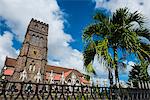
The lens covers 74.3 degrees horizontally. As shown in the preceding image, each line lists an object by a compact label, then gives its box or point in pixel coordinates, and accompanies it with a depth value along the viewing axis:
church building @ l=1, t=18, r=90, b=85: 22.94
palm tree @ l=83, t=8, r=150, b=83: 3.71
